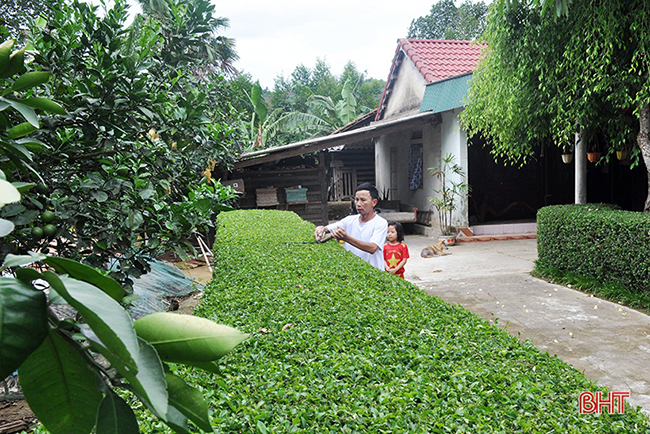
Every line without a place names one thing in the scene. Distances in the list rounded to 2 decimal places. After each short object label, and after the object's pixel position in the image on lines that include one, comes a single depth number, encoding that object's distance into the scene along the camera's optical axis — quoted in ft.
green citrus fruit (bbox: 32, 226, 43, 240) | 7.55
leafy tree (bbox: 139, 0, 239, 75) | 11.80
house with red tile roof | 45.52
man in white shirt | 18.00
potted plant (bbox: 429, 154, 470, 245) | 42.34
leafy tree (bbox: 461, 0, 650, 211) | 21.70
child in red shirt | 20.79
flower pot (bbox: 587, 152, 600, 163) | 32.96
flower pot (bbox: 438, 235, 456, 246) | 41.96
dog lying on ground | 37.52
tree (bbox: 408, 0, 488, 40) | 108.58
